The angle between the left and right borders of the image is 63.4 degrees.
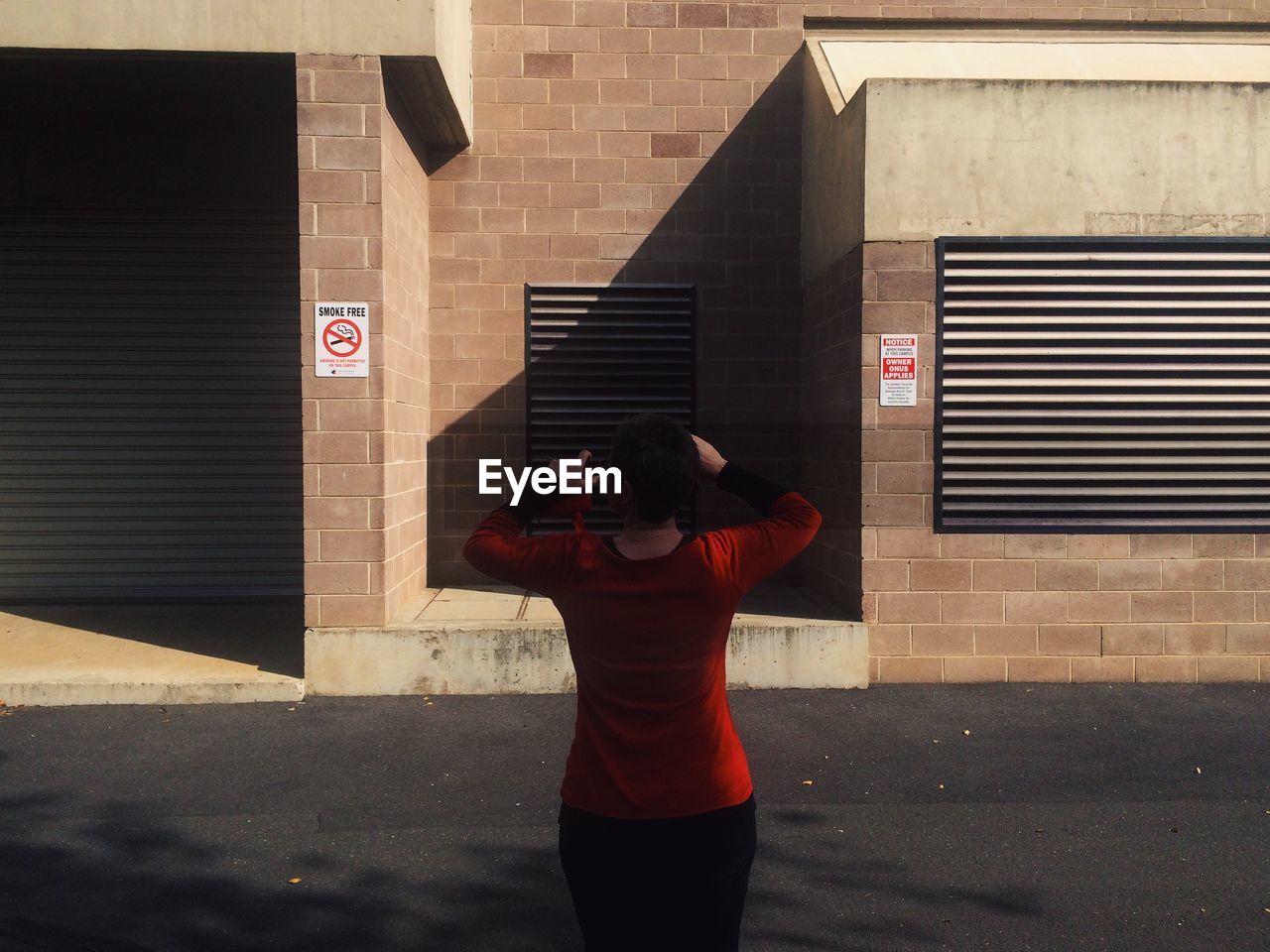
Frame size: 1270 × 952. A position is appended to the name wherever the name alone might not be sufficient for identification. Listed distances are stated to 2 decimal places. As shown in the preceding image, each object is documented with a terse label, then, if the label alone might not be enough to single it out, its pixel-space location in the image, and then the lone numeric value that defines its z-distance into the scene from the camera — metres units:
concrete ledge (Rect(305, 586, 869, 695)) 6.99
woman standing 2.16
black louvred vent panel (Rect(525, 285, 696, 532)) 9.06
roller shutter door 9.48
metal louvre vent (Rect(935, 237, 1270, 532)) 7.18
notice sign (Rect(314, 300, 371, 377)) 6.98
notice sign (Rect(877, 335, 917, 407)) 7.16
